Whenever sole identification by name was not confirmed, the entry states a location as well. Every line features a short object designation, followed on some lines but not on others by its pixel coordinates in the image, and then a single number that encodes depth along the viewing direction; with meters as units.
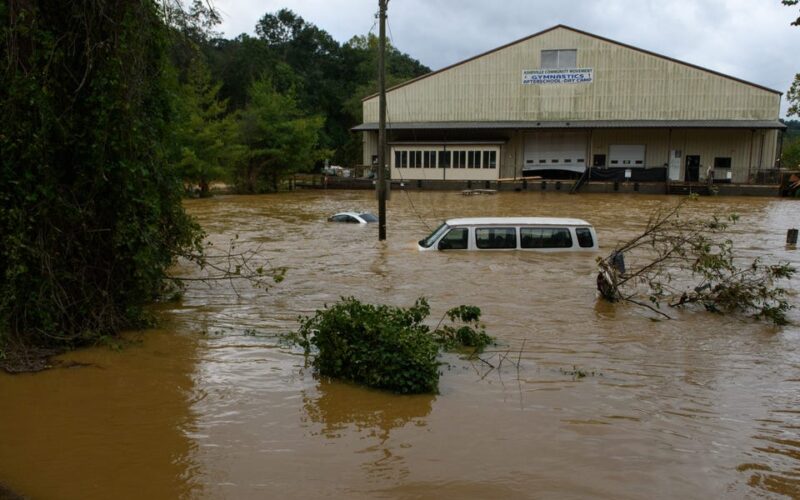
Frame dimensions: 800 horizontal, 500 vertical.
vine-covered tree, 8.23
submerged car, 25.55
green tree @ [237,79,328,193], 47.62
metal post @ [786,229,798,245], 21.19
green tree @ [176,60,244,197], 40.03
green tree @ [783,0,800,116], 45.94
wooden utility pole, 19.30
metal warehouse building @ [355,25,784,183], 47.84
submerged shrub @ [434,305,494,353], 9.25
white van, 15.70
